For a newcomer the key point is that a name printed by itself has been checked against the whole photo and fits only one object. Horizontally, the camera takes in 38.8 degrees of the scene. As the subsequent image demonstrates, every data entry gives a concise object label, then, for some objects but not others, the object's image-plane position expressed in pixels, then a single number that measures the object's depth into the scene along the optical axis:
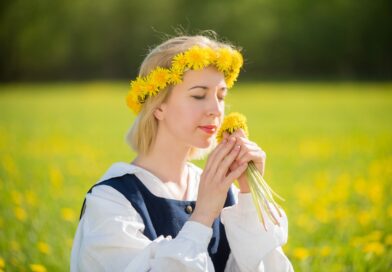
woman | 2.59
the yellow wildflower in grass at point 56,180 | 6.22
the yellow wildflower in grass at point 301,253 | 4.00
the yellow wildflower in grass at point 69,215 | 4.67
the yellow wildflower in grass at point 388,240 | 4.34
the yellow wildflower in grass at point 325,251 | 4.16
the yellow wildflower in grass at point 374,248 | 4.12
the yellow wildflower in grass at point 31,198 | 5.28
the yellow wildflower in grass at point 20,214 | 4.91
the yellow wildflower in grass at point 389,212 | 5.10
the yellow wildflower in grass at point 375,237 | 4.30
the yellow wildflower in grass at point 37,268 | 3.60
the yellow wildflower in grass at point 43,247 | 3.98
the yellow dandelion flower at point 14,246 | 4.25
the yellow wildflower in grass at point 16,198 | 5.15
